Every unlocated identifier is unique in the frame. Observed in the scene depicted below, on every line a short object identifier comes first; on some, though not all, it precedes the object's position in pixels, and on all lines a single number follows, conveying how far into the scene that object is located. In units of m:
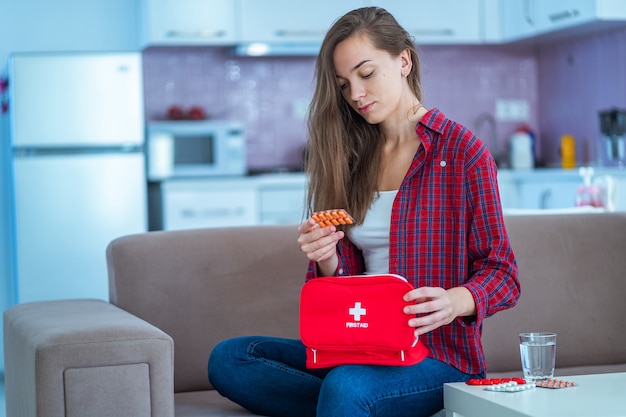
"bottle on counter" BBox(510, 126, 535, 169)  6.02
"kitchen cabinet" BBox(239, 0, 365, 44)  5.66
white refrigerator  5.20
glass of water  1.90
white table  1.62
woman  1.95
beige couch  2.53
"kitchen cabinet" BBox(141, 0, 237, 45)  5.57
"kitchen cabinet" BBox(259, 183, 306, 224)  5.45
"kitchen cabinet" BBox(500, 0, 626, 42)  5.16
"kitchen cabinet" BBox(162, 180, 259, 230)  5.38
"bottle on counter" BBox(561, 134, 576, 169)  5.86
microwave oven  5.58
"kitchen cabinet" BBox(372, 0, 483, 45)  5.86
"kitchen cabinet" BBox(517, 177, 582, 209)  5.09
